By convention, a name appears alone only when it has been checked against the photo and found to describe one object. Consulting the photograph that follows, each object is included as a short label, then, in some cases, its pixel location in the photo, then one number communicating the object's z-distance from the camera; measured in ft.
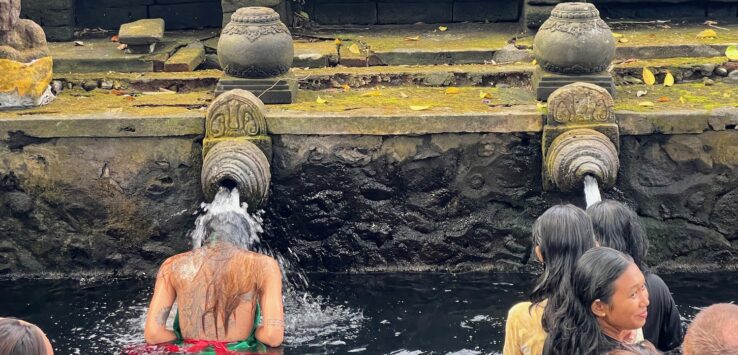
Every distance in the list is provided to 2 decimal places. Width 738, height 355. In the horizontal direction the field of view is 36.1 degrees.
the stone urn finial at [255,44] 26.89
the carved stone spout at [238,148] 24.99
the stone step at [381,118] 26.30
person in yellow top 15.12
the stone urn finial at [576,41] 26.55
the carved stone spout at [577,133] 25.30
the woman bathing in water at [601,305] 13.67
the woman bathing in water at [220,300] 19.29
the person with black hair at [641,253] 16.88
